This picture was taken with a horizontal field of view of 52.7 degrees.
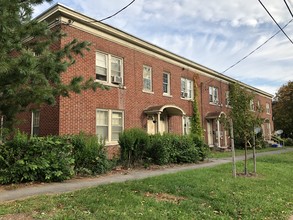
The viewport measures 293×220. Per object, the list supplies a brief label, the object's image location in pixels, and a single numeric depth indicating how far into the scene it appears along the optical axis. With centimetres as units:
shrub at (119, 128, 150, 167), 1291
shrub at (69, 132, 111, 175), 1062
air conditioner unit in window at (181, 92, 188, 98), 2167
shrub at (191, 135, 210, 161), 1584
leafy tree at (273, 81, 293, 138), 4281
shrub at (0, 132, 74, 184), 877
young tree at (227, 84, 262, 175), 1119
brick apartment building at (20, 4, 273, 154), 1337
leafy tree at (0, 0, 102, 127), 520
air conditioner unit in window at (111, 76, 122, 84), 1561
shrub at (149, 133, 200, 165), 1364
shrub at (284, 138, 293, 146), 3931
